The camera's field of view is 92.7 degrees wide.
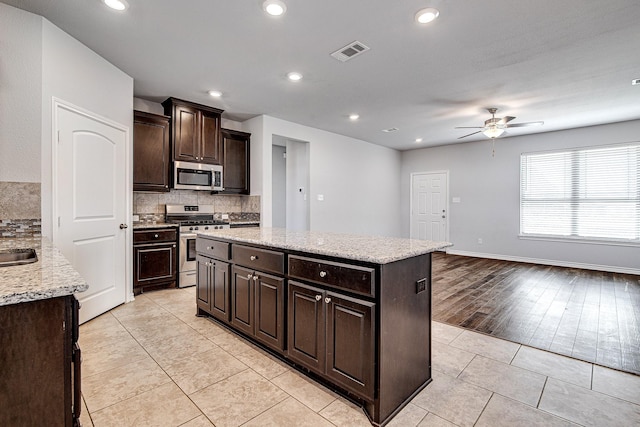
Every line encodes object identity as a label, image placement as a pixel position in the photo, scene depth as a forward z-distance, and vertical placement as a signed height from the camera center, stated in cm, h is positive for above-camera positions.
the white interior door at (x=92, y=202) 275 +8
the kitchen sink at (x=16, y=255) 176 -27
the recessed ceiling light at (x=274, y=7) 226 +154
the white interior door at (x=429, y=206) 755 +14
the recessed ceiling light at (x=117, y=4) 227 +155
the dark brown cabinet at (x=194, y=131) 430 +117
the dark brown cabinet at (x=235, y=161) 496 +83
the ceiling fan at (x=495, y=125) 464 +132
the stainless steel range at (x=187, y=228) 426 -26
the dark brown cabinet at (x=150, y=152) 396 +78
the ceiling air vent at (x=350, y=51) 285 +155
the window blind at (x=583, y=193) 536 +35
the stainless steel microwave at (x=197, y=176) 428 +50
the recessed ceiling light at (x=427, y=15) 233 +153
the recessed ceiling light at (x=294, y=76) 349 +157
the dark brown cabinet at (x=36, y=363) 87 -46
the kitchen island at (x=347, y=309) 165 -61
